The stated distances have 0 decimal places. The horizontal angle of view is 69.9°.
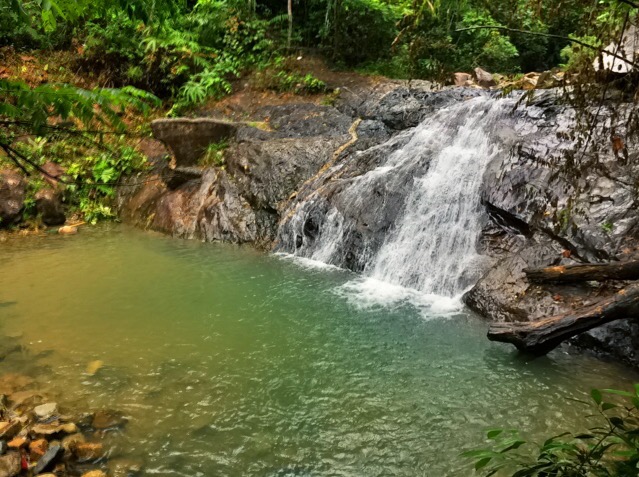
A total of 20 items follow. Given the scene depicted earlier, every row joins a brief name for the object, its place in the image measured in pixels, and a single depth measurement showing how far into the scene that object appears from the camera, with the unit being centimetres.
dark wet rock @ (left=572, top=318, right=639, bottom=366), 479
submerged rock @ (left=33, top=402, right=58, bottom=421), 376
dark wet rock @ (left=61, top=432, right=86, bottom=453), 343
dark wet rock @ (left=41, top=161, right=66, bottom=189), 1112
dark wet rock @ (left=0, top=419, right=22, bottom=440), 339
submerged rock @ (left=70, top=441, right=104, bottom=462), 339
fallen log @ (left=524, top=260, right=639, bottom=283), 480
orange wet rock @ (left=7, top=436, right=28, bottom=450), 330
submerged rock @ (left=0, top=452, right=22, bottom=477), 307
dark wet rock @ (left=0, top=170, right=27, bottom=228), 985
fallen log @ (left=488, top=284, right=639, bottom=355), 430
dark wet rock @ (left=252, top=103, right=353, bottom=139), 1073
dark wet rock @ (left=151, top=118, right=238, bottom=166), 1070
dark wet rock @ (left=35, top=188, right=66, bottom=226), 1023
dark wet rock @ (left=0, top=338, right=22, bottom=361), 491
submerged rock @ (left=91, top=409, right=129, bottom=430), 376
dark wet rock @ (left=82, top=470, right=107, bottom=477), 318
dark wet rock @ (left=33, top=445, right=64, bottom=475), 319
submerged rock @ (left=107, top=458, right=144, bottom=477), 328
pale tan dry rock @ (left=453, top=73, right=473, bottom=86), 1142
